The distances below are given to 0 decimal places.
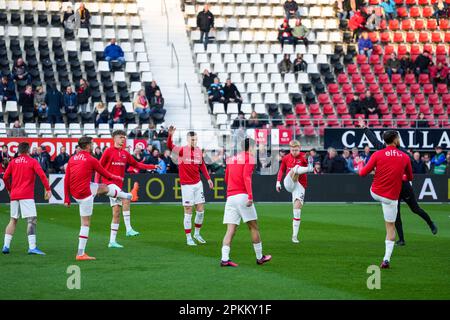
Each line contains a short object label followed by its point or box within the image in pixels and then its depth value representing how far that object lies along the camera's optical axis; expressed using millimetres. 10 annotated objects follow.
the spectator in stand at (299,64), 43750
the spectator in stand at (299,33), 45912
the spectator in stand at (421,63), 45906
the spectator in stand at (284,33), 45375
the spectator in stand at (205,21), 43875
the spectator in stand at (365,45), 46188
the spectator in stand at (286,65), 43781
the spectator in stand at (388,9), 48906
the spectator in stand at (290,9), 46750
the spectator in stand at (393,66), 45594
